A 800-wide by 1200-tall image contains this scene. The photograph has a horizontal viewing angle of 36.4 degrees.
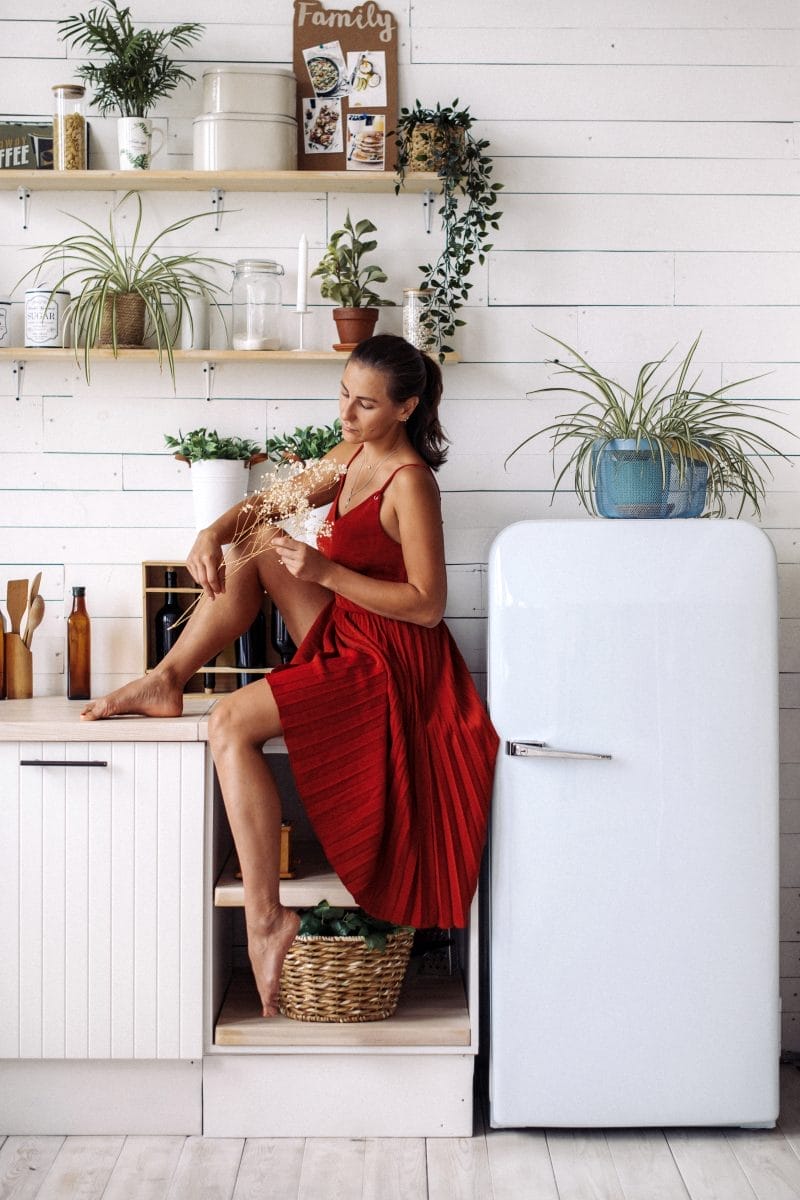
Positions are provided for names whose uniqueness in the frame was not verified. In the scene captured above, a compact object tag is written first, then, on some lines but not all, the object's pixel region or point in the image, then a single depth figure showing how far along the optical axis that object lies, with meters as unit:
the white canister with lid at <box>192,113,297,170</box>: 2.71
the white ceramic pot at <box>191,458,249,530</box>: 2.71
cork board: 2.81
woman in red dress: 2.31
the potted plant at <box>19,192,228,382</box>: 2.73
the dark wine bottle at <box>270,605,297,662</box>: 2.68
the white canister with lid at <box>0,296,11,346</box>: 2.80
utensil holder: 2.77
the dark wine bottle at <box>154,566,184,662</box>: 2.73
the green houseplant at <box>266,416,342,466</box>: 2.74
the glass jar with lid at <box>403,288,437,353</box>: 2.76
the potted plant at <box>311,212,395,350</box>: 2.75
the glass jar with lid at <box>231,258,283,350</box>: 2.77
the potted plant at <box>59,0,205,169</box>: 2.70
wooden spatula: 2.80
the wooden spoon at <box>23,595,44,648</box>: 2.79
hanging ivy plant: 2.73
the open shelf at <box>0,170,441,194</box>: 2.70
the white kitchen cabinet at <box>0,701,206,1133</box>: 2.39
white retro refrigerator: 2.34
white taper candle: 2.69
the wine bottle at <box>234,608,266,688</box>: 2.70
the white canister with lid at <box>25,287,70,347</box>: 2.76
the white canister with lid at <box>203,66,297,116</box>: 2.71
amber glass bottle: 2.74
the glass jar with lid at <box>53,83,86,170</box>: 2.73
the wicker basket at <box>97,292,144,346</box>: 2.73
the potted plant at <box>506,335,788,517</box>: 2.46
